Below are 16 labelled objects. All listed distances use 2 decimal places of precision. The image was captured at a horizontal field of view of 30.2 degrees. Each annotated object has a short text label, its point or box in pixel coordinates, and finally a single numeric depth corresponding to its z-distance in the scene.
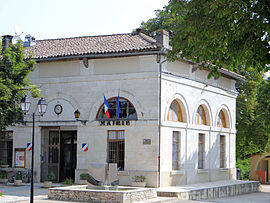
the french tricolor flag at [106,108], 23.76
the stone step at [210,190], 21.18
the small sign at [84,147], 24.62
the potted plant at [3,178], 25.05
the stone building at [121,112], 23.53
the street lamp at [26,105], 18.02
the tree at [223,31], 12.44
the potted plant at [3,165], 26.22
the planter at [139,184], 22.75
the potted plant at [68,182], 23.58
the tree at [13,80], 22.05
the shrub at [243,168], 43.51
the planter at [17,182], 24.00
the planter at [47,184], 23.45
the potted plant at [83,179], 23.63
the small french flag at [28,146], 25.77
